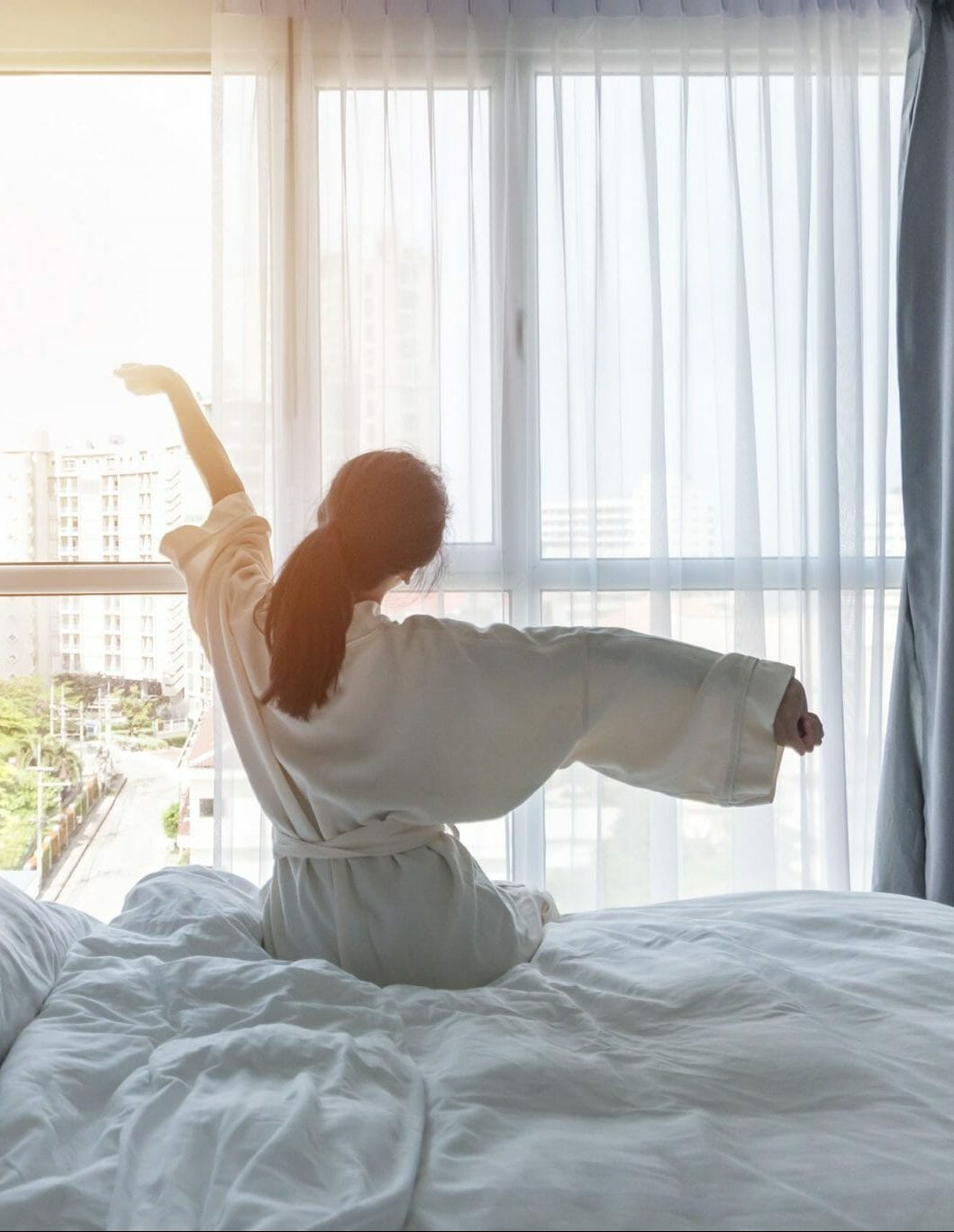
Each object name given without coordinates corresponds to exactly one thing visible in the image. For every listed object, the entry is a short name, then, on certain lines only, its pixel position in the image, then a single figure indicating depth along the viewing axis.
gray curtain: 2.46
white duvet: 0.82
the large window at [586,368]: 2.49
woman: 1.29
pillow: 1.14
